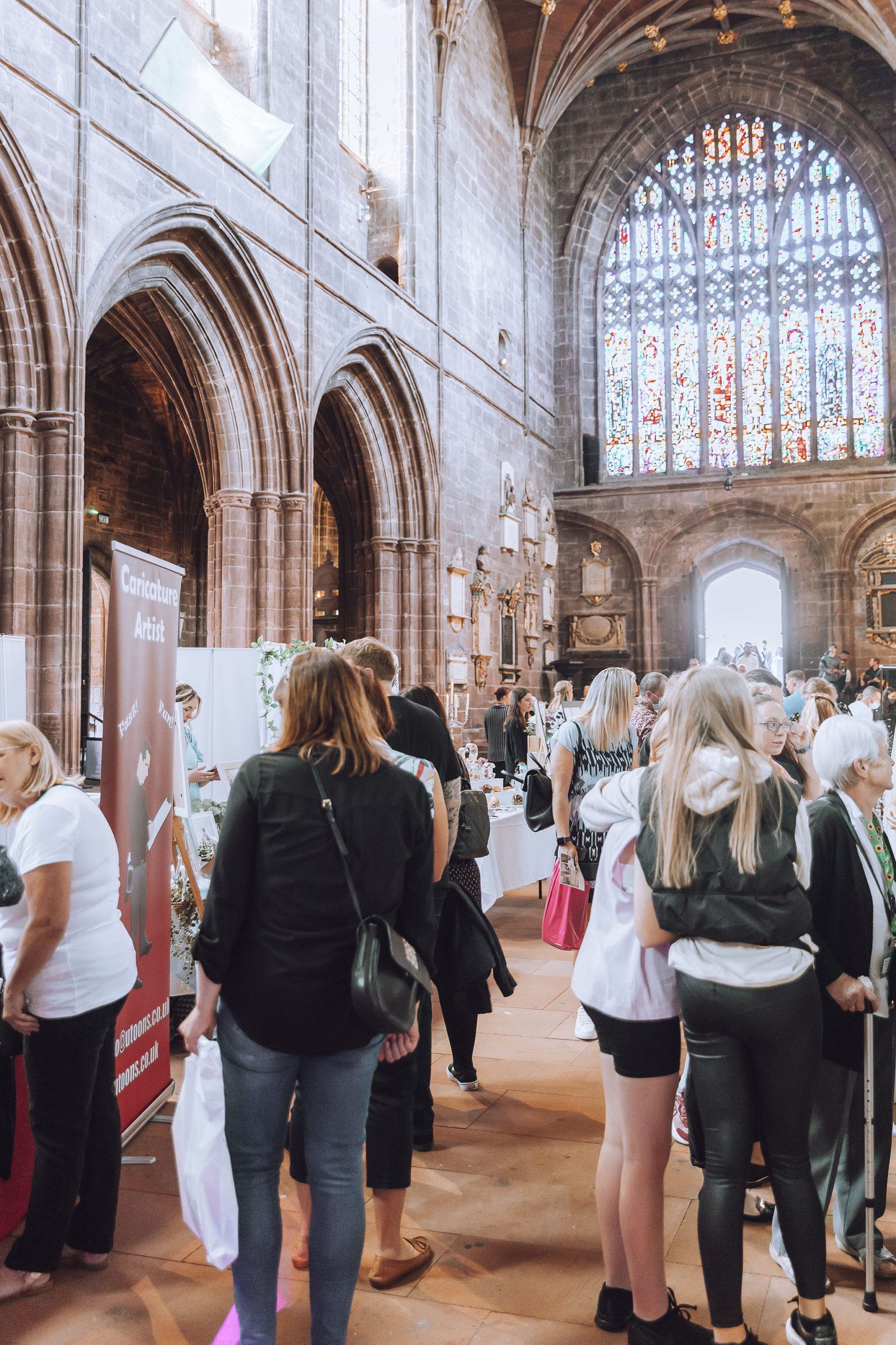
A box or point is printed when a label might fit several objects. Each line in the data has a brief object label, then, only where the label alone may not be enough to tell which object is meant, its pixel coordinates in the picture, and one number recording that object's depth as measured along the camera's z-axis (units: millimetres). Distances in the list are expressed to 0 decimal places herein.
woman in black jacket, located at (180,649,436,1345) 2068
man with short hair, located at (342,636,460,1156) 2752
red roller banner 3361
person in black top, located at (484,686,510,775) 11555
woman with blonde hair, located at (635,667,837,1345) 2143
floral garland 6156
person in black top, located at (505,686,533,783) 9617
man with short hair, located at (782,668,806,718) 6871
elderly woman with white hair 2553
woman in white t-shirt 2607
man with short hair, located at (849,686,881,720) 9922
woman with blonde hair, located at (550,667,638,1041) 4094
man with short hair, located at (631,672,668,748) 5629
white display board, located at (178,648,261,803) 6402
